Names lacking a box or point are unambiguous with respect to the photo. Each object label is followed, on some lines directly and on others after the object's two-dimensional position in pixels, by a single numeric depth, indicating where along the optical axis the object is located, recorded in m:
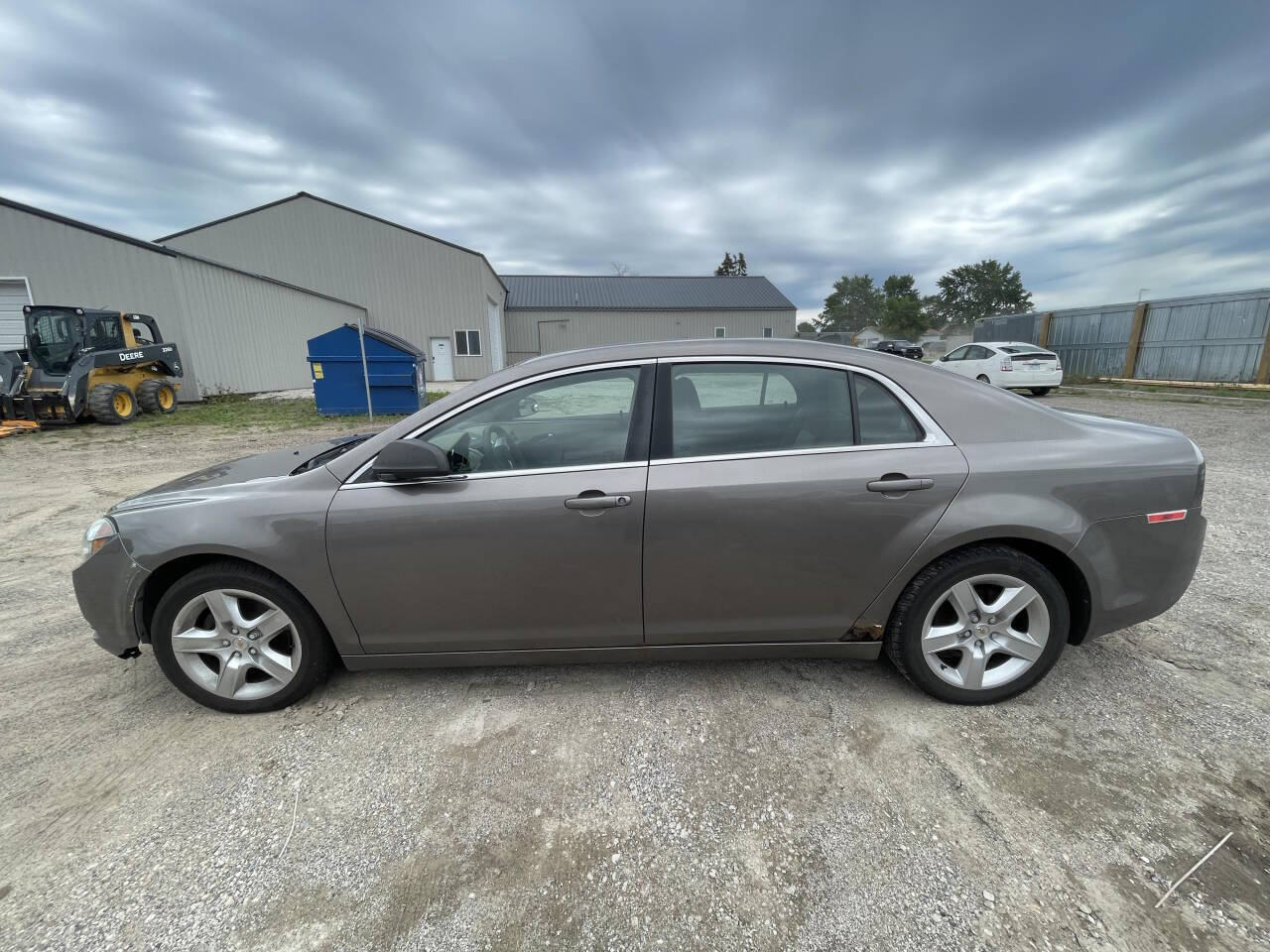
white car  14.59
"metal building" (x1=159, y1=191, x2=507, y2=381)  22.97
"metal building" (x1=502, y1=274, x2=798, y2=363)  33.38
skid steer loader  10.42
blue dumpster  12.46
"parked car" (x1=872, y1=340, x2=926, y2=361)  36.54
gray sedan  2.19
